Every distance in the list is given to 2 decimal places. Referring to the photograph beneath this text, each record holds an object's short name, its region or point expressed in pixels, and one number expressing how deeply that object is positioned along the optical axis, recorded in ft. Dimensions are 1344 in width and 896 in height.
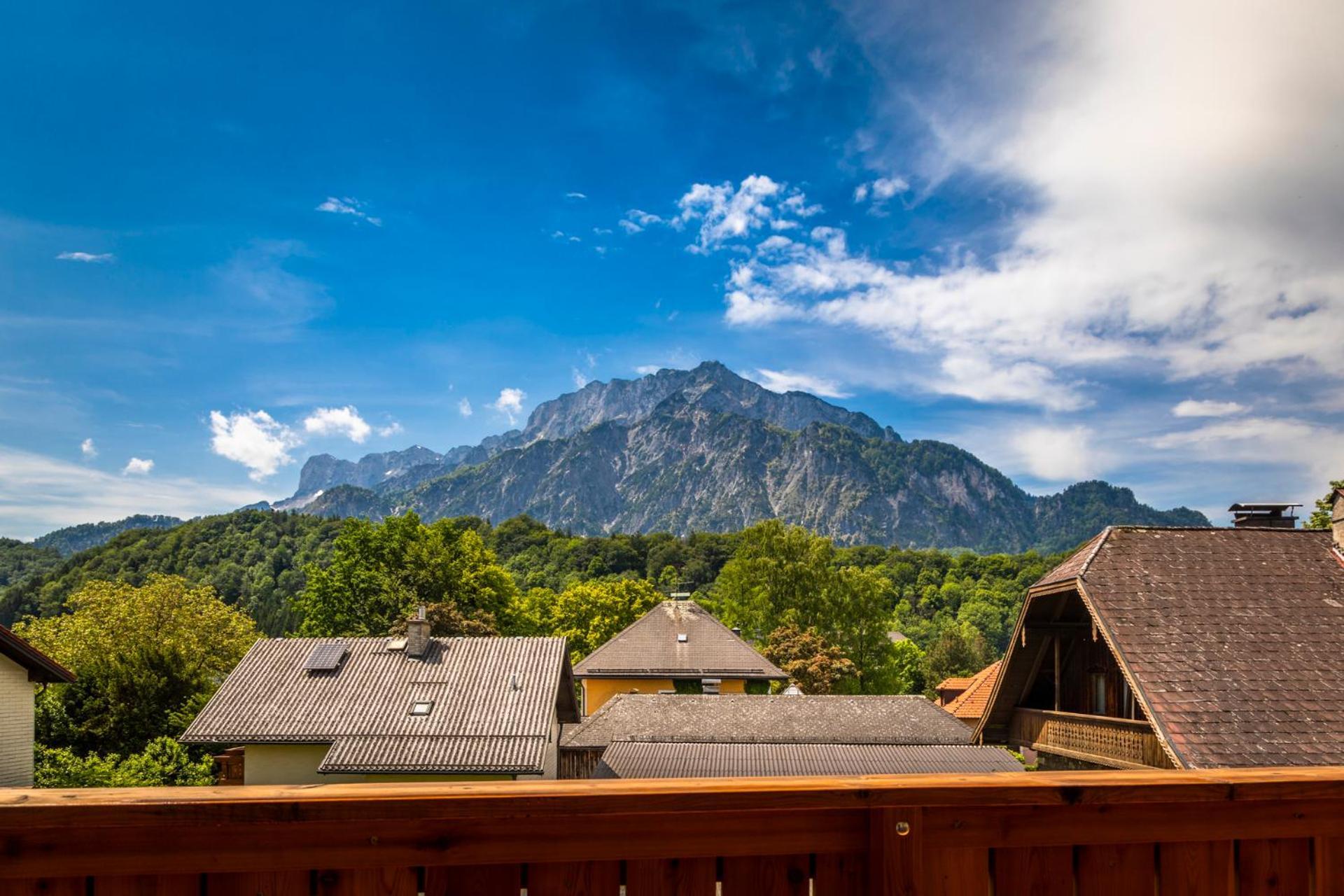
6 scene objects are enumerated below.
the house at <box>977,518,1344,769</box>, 38.93
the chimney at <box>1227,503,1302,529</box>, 57.57
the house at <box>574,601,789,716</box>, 115.85
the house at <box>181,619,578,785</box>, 66.95
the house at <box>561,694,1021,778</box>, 65.87
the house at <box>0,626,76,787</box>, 59.62
